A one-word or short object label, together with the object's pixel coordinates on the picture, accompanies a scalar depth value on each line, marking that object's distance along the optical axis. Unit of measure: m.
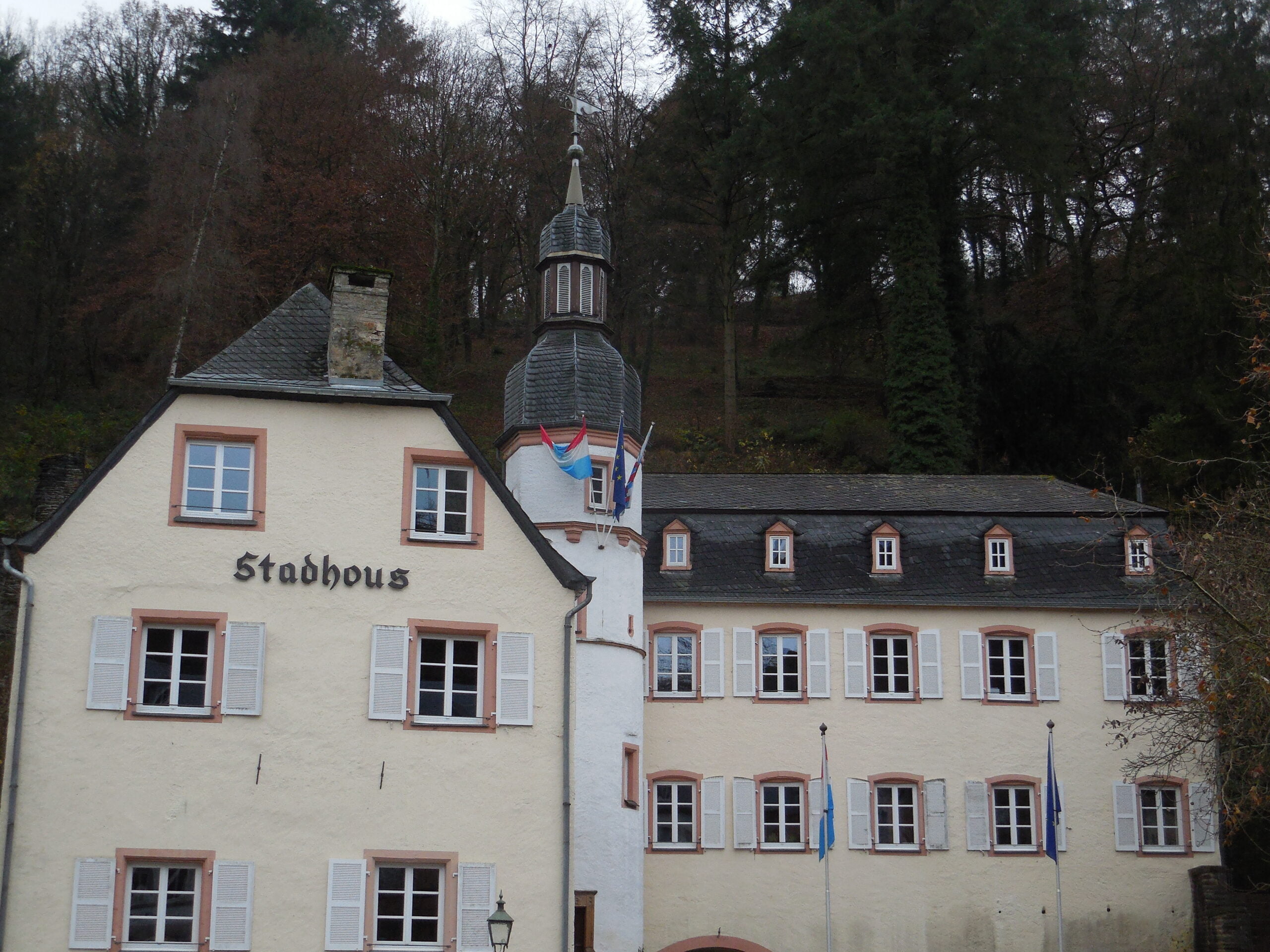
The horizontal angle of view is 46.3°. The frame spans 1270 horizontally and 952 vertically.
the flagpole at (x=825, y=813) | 27.88
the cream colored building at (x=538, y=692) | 18.72
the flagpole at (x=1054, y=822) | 27.95
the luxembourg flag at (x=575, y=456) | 27.05
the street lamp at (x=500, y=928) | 17.47
